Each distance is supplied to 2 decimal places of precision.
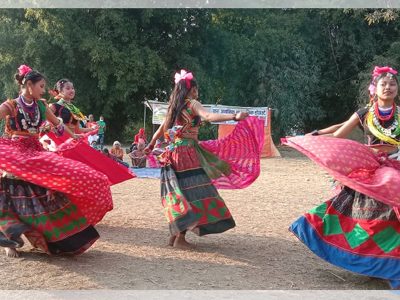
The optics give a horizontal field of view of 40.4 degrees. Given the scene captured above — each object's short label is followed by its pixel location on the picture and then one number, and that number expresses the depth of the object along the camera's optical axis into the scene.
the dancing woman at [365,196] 4.08
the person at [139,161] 13.10
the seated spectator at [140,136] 14.34
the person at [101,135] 15.82
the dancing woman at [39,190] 4.57
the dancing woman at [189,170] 5.24
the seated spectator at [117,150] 13.47
